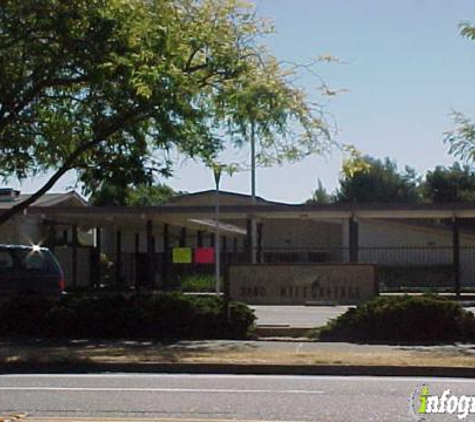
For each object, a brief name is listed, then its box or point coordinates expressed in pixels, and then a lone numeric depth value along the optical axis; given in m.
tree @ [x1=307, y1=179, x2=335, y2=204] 92.13
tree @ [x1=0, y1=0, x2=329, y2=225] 18.88
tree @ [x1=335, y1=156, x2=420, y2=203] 83.25
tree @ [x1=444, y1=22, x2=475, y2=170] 20.98
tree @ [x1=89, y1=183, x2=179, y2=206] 22.98
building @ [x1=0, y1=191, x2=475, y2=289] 40.41
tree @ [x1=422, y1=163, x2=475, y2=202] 78.25
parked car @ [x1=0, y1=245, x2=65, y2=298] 25.44
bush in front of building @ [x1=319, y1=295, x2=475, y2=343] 18.98
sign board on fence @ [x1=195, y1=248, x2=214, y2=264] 44.72
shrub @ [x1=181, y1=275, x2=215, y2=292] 42.30
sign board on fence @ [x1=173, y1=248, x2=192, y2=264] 41.59
